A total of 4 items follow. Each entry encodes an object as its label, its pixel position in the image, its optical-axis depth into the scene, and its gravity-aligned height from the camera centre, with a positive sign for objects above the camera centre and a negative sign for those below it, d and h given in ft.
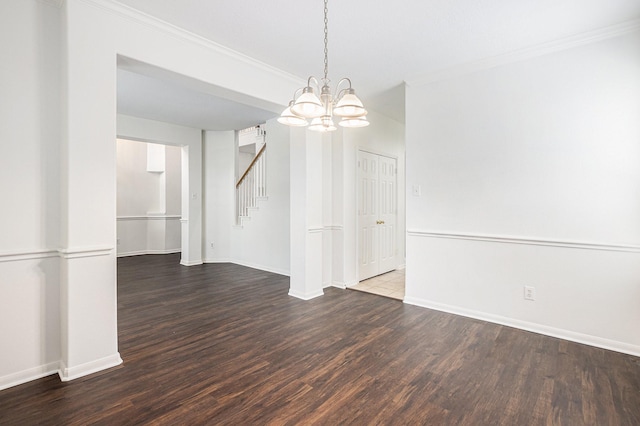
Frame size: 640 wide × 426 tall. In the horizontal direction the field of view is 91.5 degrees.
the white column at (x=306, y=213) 12.86 -0.13
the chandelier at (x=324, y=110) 5.90 +1.96
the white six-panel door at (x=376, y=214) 15.64 -0.25
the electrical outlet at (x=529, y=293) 9.64 -2.60
